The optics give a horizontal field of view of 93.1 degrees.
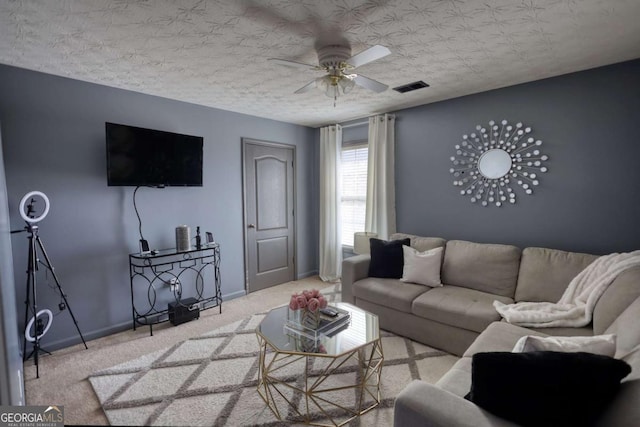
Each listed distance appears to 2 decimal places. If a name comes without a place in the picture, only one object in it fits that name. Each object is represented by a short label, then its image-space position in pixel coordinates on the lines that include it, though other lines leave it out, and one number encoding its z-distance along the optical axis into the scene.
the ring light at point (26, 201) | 2.34
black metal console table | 3.22
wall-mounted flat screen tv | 2.88
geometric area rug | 1.93
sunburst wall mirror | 3.05
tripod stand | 2.42
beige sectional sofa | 1.17
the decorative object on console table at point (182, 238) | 3.30
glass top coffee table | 1.88
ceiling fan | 2.07
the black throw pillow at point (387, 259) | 3.32
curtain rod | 4.41
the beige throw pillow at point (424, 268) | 3.10
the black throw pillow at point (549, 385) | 1.04
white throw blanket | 2.08
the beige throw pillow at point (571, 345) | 1.31
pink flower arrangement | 2.08
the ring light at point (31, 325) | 2.50
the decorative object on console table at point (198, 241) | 3.48
